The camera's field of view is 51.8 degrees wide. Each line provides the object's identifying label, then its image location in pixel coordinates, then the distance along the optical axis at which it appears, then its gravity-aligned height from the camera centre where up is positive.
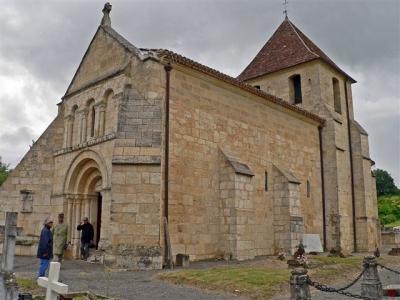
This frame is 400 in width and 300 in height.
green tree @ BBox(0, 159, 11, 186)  39.94 +5.68
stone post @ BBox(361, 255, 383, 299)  7.56 -1.02
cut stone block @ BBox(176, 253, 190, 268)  11.30 -1.01
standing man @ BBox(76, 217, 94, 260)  12.85 -0.41
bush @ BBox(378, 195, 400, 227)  49.69 +1.82
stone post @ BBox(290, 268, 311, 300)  5.59 -0.82
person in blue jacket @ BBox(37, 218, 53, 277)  8.84 -0.55
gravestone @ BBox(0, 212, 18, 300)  5.94 -0.64
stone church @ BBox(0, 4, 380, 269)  11.34 +1.83
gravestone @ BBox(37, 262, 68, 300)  5.07 -0.75
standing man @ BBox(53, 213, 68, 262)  9.95 -0.37
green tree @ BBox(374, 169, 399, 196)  63.28 +6.03
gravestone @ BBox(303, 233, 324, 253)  16.29 -0.76
